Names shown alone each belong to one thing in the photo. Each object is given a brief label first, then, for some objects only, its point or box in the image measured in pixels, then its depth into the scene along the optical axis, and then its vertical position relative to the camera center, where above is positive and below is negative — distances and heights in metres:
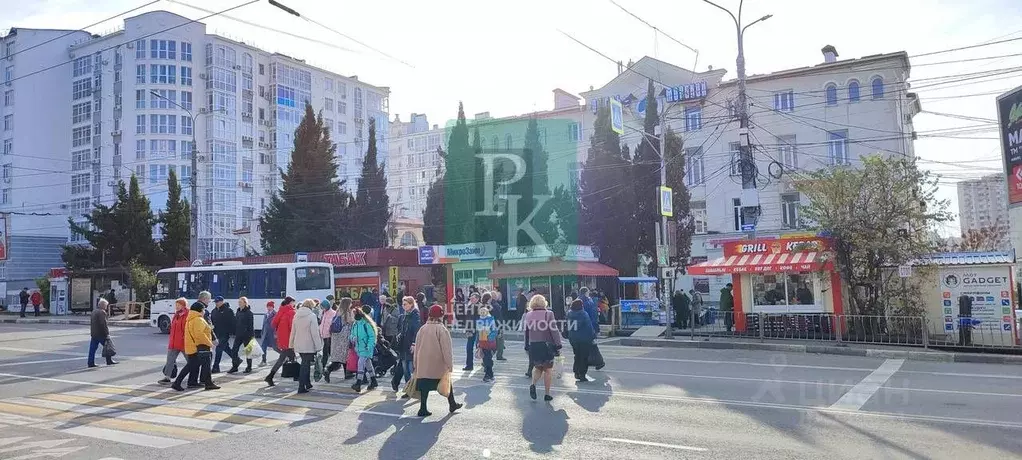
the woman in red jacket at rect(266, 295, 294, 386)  13.12 -0.78
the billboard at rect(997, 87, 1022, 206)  24.84 +4.45
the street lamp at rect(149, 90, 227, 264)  33.16 +3.33
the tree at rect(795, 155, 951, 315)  19.41 +1.28
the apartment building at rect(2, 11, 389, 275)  68.06 +17.27
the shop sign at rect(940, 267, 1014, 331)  18.70 -0.85
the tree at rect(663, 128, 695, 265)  36.66 +3.88
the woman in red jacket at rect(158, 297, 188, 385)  12.44 -0.90
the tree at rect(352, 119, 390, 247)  47.66 +5.19
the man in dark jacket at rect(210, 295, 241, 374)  14.56 -0.82
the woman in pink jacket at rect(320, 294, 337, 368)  13.67 -0.76
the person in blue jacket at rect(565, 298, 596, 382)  12.21 -1.02
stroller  12.43 -1.41
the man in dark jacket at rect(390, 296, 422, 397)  11.53 -0.88
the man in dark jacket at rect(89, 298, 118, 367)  15.98 -0.85
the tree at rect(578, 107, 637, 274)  37.59 +3.71
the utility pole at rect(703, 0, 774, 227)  21.53 +3.37
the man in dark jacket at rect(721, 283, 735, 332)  24.23 -1.05
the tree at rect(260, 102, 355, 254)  46.53 +5.12
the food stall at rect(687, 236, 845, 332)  21.12 -0.29
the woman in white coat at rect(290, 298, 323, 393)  11.59 -0.91
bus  27.98 +0.09
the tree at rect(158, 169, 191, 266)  48.59 +3.90
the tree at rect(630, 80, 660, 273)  36.91 +4.39
